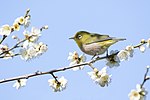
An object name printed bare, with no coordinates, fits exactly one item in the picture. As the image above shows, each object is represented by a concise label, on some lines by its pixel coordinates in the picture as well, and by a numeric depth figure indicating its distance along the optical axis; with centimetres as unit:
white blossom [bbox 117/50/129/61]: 837
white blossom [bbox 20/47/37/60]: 839
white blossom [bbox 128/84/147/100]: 762
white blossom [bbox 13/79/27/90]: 853
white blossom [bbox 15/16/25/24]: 870
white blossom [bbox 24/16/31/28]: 864
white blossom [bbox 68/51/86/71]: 919
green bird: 916
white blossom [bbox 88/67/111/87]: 828
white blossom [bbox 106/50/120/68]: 835
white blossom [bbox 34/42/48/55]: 885
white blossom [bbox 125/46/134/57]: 845
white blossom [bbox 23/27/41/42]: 856
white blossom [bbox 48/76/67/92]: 869
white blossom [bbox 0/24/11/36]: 837
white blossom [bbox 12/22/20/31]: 864
